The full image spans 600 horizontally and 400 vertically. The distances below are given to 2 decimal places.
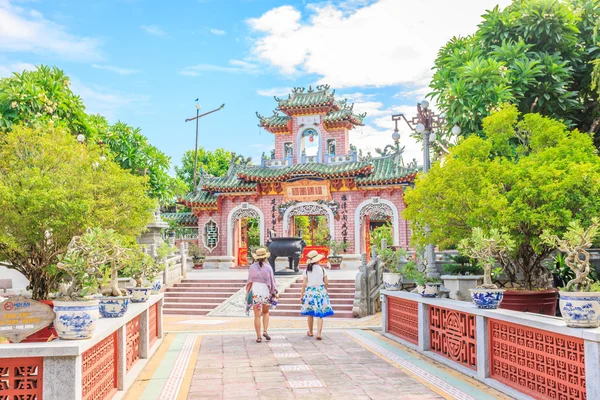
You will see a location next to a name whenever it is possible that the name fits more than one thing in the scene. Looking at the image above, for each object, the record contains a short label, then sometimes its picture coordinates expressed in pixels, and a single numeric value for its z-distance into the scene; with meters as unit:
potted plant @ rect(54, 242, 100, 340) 3.67
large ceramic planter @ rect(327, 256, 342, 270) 21.47
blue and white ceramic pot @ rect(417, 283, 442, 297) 6.98
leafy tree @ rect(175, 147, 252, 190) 35.94
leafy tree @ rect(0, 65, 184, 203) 13.95
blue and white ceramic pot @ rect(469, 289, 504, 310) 5.47
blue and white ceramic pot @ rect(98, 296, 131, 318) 5.11
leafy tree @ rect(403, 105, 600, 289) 7.76
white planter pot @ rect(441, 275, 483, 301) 9.62
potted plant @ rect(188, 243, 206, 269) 23.62
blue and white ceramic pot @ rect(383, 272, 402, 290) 8.71
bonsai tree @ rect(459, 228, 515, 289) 5.76
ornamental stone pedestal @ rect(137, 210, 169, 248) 16.44
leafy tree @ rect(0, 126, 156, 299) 8.80
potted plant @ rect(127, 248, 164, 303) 6.85
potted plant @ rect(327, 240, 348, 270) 21.48
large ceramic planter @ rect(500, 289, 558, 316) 7.69
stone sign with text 3.73
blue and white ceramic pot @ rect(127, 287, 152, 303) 6.80
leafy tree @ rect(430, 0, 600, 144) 11.68
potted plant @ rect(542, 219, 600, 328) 3.93
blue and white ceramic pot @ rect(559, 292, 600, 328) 3.92
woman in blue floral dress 7.86
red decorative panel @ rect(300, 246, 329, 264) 22.33
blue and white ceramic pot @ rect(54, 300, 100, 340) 3.66
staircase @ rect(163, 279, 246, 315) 13.73
